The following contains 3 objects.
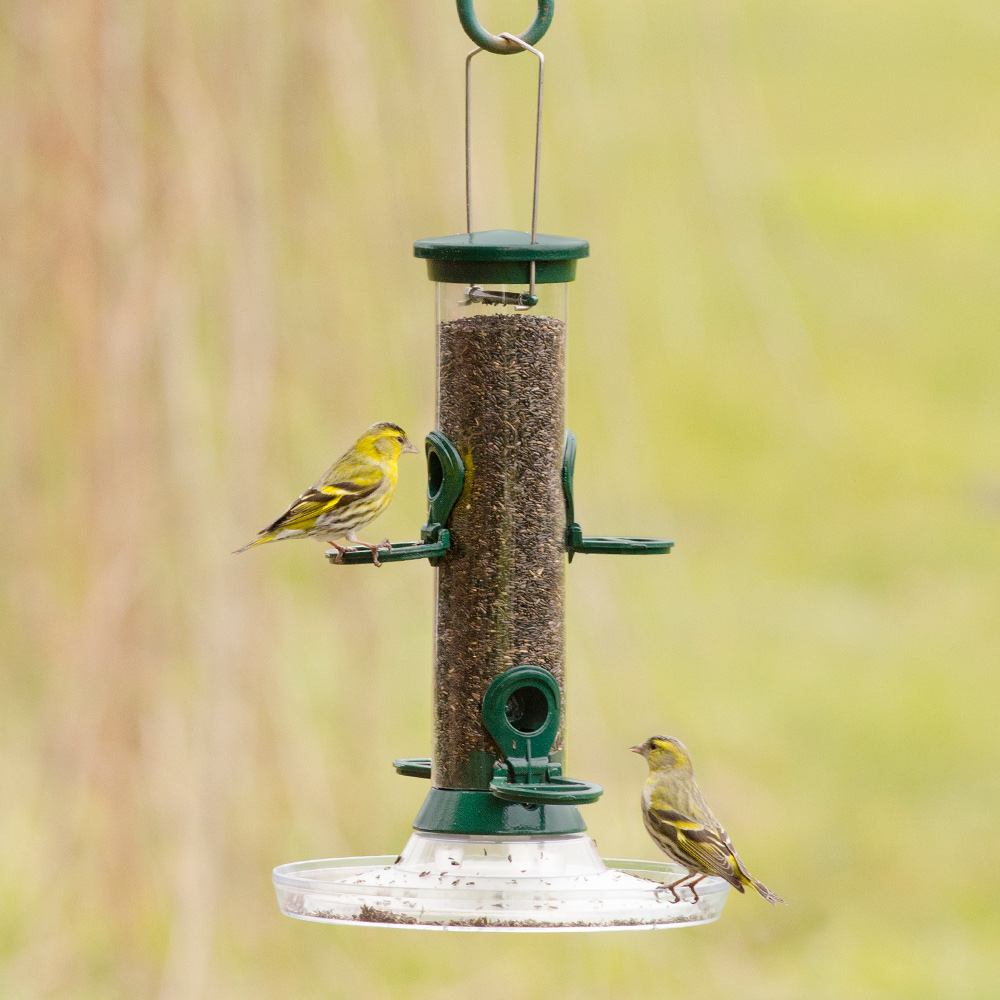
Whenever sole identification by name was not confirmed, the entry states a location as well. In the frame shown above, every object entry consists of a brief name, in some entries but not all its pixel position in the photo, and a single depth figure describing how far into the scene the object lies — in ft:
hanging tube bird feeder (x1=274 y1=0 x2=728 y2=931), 25.43
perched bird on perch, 30.55
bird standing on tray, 29.71
